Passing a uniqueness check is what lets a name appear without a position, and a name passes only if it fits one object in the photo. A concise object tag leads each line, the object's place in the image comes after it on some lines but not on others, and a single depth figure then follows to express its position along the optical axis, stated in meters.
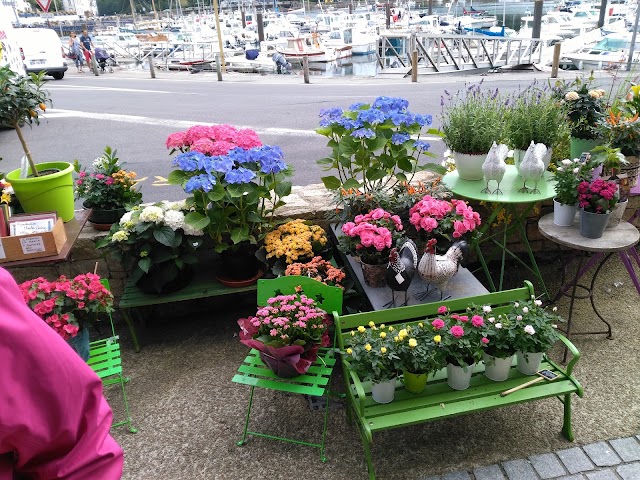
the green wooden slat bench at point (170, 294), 3.37
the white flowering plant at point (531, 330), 2.51
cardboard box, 3.05
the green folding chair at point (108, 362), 2.85
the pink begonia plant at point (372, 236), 2.90
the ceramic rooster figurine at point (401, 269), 2.81
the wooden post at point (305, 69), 15.82
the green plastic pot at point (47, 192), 3.37
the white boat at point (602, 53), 18.80
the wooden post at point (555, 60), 13.40
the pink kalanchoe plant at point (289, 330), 2.60
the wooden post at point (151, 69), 17.89
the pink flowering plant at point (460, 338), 2.44
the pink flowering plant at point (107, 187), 3.61
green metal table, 3.21
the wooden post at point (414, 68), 14.59
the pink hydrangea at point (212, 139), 3.32
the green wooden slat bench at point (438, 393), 2.37
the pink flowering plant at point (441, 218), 2.94
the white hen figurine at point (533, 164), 3.24
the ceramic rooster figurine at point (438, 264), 2.82
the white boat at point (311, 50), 28.50
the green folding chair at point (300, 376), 2.61
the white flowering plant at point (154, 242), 3.26
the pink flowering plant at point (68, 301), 2.75
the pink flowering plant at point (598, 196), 3.00
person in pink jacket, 0.84
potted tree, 3.28
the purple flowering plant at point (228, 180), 3.11
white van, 14.30
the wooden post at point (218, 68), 16.95
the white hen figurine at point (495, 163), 3.17
